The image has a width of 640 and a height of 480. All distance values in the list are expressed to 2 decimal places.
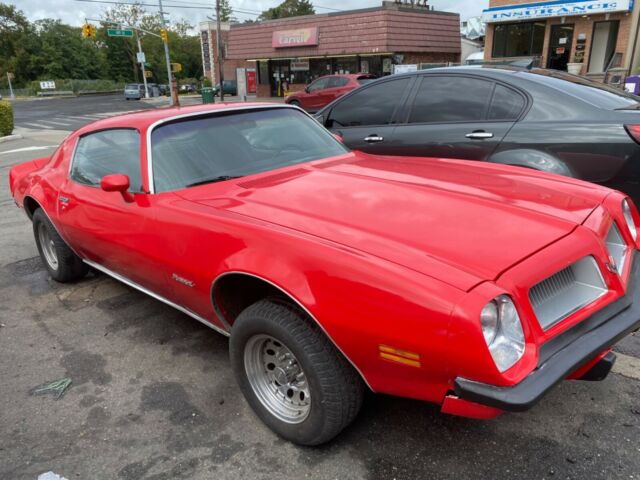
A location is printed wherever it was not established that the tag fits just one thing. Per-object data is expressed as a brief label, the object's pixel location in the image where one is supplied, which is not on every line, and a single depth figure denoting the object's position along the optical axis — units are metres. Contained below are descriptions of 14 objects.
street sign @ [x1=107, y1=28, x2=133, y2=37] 31.34
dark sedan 3.72
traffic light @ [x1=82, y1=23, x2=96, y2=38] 28.38
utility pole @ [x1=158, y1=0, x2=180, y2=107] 38.99
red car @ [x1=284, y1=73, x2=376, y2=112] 19.02
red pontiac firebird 1.75
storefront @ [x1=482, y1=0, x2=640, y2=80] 19.31
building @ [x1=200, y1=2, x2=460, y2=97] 27.73
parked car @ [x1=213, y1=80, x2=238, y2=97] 41.05
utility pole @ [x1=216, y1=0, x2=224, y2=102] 30.56
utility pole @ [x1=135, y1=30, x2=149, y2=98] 53.44
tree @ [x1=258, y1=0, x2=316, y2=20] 83.88
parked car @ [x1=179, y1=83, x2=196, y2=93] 65.81
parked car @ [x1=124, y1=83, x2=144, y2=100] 48.28
